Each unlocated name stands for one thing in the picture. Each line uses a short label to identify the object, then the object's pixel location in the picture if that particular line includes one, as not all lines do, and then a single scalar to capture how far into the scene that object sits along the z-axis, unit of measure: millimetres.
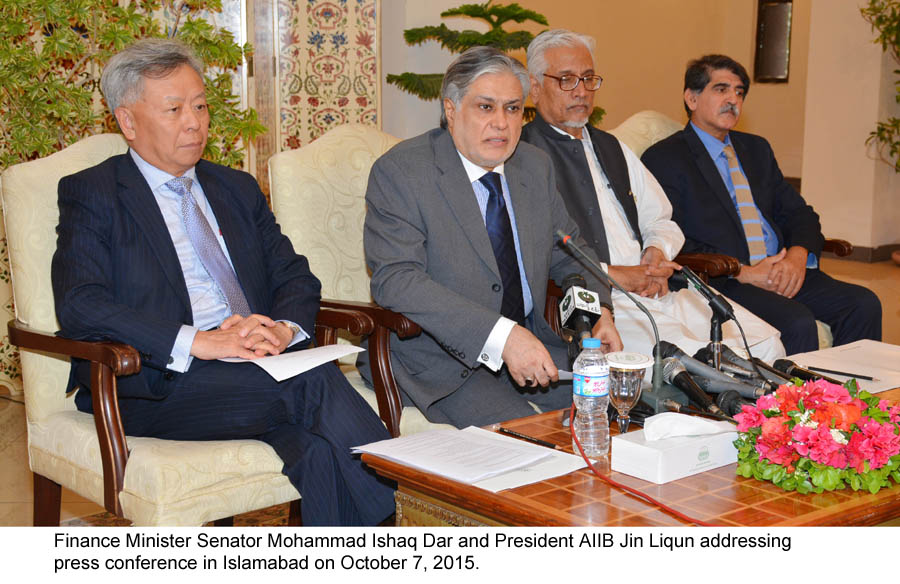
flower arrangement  1806
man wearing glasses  3373
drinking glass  2109
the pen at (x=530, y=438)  2084
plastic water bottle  2053
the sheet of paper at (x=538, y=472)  1832
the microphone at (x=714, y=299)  2260
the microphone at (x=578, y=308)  2296
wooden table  1713
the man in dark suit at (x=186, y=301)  2393
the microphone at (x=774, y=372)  2400
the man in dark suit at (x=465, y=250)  2627
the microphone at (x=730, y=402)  2199
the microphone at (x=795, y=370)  2470
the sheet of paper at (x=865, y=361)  2564
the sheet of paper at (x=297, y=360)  2334
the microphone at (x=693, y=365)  2309
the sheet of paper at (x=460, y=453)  1874
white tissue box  1875
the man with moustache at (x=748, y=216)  3732
